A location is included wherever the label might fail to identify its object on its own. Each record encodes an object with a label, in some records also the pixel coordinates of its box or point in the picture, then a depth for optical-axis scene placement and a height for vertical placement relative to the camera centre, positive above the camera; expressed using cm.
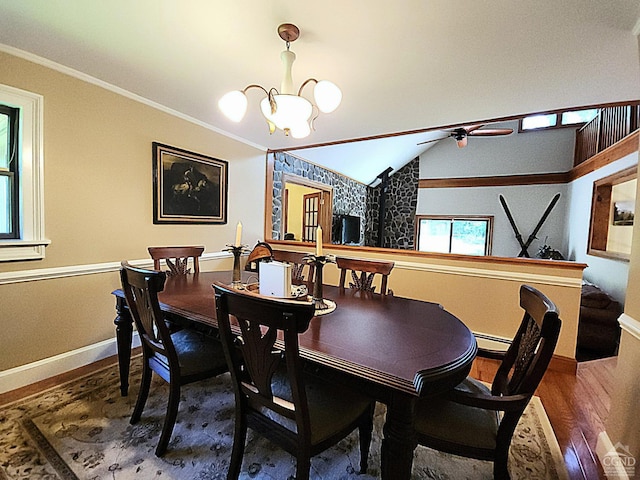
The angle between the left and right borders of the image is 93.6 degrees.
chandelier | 166 +70
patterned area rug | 144 -120
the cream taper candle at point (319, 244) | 168 -10
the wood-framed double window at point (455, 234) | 736 -6
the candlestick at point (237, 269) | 199 -32
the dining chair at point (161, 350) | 149 -76
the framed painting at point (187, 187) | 288 +35
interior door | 604 +23
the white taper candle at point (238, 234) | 202 -8
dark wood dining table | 101 -48
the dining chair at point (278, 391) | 103 -69
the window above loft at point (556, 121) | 633 +252
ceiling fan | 470 +162
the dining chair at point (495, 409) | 110 -76
